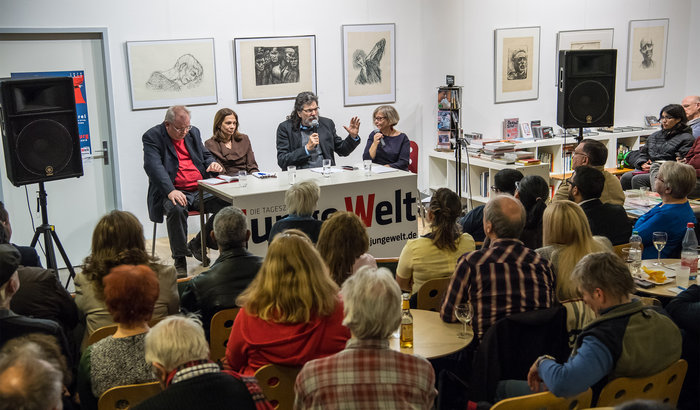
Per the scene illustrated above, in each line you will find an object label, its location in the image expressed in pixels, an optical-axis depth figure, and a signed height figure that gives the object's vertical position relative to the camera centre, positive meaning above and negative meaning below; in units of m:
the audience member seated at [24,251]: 4.34 -0.93
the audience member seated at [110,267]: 3.56 -0.86
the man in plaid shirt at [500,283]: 3.25 -0.89
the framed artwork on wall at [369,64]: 8.35 +0.30
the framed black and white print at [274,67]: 7.75 +0.27
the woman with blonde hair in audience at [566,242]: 3.66 -0.82
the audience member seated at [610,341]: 2.64 -0.97
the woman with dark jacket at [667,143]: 7.95 -0.67
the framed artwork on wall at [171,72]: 7.16 +0.22
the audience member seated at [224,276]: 3.63 -0.93
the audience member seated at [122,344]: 2.75 -0.96
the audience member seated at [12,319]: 2.96 -0.92
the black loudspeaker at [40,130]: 5.34 -0.25
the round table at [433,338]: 3.17 -1.14
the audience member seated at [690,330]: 3.26 -1.12
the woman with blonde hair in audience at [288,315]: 2.85 -0.90
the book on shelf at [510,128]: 9.37 -0.54
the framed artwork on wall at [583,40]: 9.50 +0.61
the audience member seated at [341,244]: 3.68 -0.79
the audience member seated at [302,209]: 4.75 -0.78
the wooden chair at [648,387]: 2.68 -1.16
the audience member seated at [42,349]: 2.15 -0.82
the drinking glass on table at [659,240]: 4.46 -0.97
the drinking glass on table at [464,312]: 3.26 -1.02
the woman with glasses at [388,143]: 7.36 -0.55
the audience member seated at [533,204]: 4.84 -0.80
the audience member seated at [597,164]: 5.55 -0.64
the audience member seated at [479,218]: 4.93 -0.89
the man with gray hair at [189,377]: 2.22 -0.90
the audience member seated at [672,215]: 4.73 -0.88
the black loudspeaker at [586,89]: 7.59 -0.04
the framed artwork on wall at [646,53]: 10.15 +0.44
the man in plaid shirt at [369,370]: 2.34 -0.92
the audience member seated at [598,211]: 4.73 -0.83
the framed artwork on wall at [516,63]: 9.10 +0.30
